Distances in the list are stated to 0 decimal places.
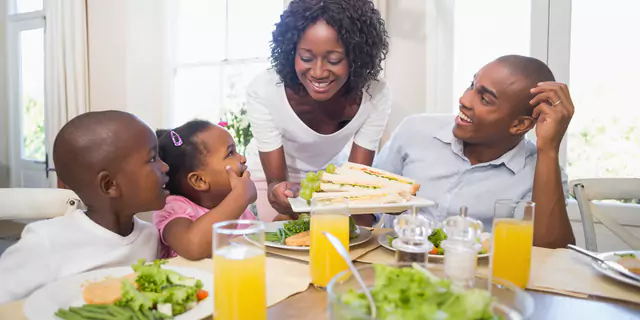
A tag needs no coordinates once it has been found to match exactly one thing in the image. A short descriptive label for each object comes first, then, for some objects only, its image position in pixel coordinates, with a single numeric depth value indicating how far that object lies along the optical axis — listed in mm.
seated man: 1730
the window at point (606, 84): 3262
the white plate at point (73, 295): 898
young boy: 1310
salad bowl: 627
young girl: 1690
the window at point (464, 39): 3428
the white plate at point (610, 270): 1139
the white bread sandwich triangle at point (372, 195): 1466
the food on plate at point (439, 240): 1361
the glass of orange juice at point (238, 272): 838
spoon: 664
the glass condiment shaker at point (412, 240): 996
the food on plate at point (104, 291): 941
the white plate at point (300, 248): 1420
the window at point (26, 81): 5668
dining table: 1012
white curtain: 4867
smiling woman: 2082
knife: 1147
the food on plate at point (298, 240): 1436
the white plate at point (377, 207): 1369
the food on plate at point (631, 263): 1206
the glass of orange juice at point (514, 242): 1141
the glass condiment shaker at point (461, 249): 804
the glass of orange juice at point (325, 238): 1132
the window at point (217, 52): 4449
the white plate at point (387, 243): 1323
